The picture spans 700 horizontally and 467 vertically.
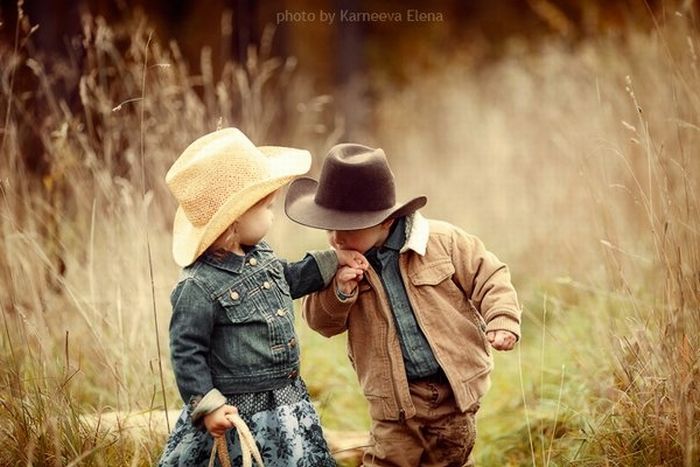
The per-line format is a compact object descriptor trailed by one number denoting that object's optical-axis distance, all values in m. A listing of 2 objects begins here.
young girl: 4.85
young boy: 5.30
